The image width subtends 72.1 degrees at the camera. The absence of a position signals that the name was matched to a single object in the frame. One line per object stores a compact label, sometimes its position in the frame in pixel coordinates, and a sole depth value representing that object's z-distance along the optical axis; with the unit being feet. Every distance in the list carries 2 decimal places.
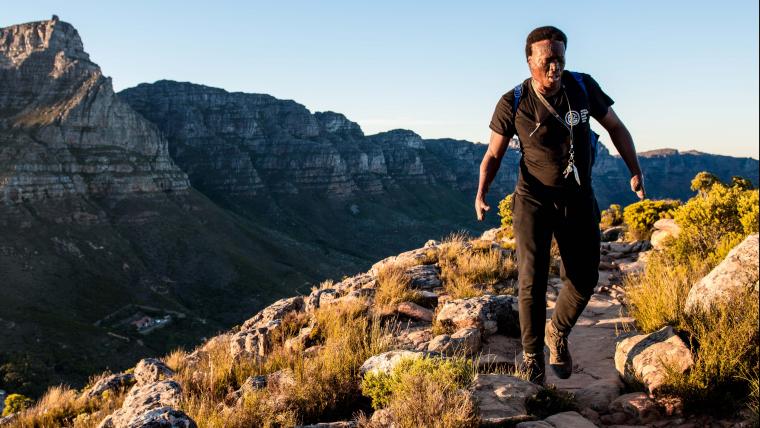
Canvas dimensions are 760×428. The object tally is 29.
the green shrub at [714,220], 25.93
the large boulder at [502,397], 10.30
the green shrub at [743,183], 61.16
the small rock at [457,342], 14.76
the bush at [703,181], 65.51
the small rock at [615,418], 11.17
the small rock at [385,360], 12.32
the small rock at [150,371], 21.93
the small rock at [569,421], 10.37
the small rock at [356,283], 27.02
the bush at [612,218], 58.85
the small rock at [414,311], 20.44
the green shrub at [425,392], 9.54
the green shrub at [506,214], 60.84
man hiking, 11.93
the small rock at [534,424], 10.07
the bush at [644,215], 43.87
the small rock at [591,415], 11.30
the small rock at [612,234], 47.94
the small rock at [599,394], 11.89
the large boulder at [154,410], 10.66
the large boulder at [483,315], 17.51
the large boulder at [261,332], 21.27
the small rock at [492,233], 53.78
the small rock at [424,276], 25.73
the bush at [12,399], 58.54
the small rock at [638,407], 11.12
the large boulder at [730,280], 14.17
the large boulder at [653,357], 11.76
